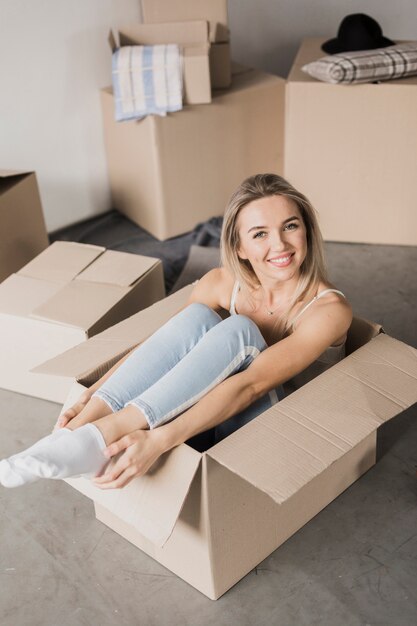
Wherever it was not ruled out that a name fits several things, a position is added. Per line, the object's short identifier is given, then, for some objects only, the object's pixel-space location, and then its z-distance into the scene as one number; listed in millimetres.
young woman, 1391
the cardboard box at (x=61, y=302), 2059
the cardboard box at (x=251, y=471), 1323
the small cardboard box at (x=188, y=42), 2639
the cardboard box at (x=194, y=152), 2762
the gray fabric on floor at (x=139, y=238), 2805
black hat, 2682
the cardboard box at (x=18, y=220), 2477
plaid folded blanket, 2500
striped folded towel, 2621
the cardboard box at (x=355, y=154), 2566
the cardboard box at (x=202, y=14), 2734
